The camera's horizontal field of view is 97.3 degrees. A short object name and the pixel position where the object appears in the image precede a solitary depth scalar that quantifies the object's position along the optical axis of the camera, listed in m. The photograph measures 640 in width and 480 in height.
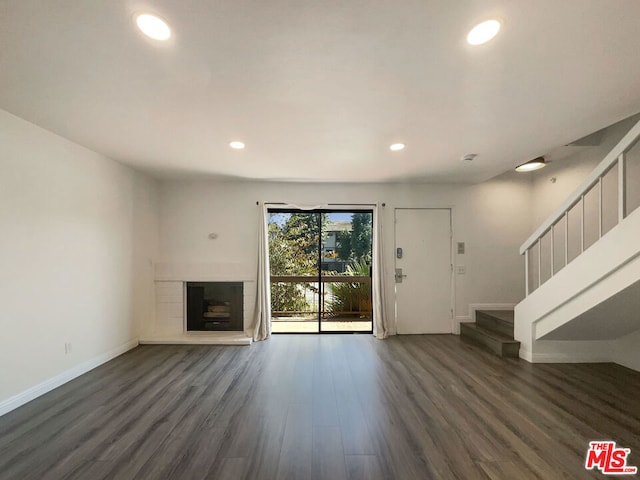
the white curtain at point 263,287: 4.59
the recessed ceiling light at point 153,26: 1.40
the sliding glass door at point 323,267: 4.96
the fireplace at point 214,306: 4.77
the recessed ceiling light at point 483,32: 1.44
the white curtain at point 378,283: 4.67
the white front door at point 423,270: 4.84
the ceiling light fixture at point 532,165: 3.93
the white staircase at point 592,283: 2.45
